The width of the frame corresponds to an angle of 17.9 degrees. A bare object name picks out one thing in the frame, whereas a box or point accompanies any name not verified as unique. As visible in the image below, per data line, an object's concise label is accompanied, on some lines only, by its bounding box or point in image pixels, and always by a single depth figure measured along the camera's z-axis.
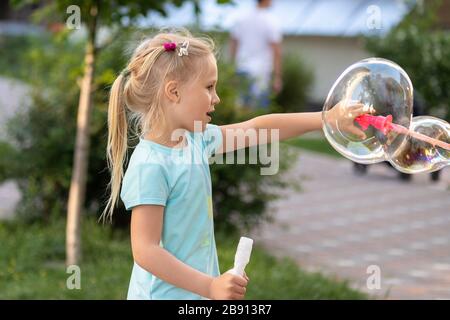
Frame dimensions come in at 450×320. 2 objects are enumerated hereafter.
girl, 4.31
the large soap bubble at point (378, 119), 4.68
